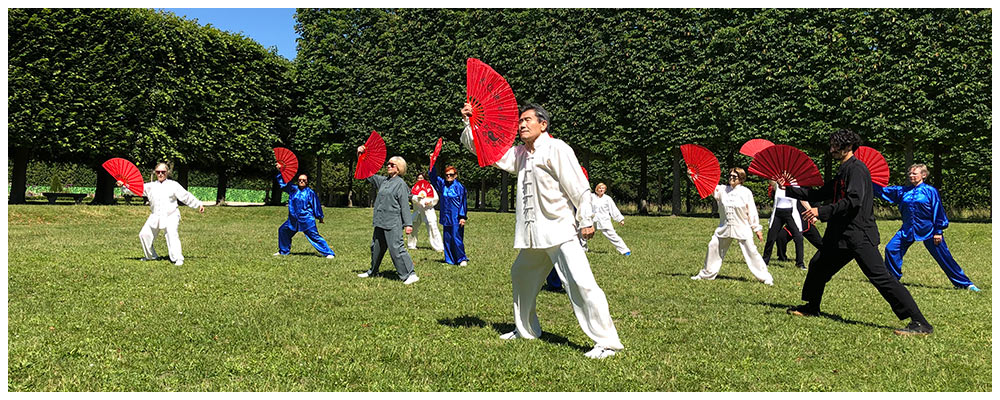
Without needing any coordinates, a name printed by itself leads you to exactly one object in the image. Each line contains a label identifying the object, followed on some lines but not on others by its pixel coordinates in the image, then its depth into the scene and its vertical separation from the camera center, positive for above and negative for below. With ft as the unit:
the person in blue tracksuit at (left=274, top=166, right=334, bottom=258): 43.70 -0.83
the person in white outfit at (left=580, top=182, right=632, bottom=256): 46.91 -0.86
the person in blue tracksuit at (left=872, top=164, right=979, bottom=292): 31.83 -0.52
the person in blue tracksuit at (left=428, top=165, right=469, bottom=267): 40.42 -1.03
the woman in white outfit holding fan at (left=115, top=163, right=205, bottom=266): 37.78 -0.35
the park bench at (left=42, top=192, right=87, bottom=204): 110.11 +0.21
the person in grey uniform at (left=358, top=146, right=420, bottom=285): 32.17 -0.57
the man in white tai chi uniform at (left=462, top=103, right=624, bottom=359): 17.78 -0.51
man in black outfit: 21.24 -0.65
